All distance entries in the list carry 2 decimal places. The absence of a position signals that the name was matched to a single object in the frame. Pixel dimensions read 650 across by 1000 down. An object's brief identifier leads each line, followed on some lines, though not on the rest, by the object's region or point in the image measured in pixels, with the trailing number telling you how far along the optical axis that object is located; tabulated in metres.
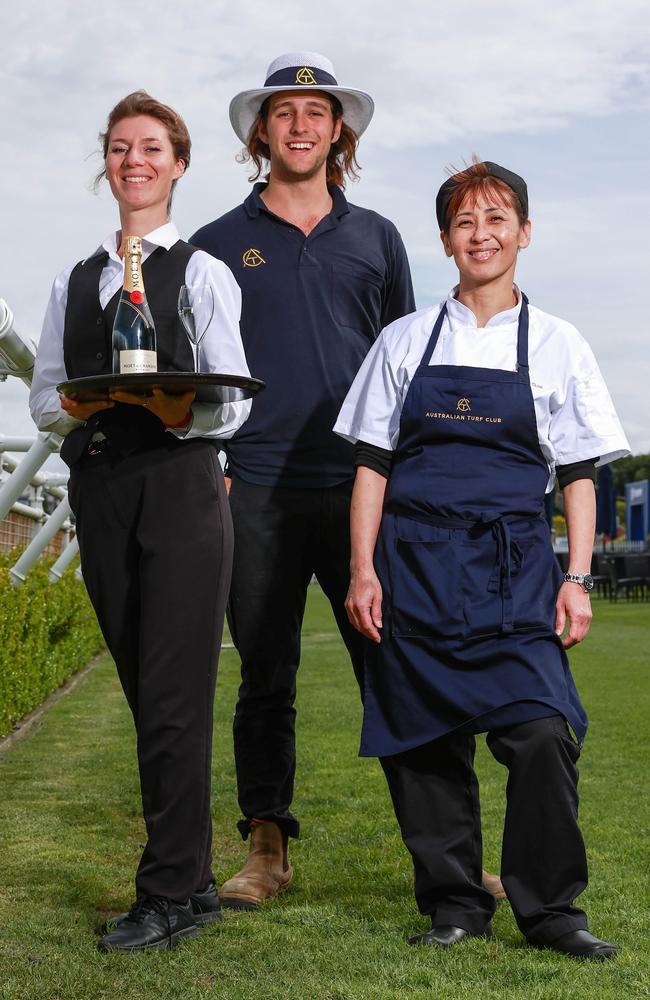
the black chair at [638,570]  30.00
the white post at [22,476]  7.65
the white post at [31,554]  10.16
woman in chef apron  3.55
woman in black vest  3.59
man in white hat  4.29
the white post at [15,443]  8.91
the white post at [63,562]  13.61
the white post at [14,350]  5.45
